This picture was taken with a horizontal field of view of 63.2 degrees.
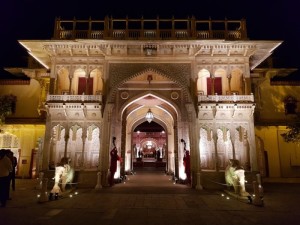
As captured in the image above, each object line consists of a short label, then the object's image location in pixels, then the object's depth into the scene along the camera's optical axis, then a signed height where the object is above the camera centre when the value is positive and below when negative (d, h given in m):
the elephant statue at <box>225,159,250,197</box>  10.21 -0.97
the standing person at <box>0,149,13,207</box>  8.06 -0.66
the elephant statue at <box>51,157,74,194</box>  10.22 -0.89
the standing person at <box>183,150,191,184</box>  13.75 -0.57
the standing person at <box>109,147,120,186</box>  13.46 -0.50
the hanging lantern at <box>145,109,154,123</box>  16.53 +2.60
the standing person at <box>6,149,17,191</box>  8.97 -0.22
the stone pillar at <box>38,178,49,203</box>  8.76 -1.39
